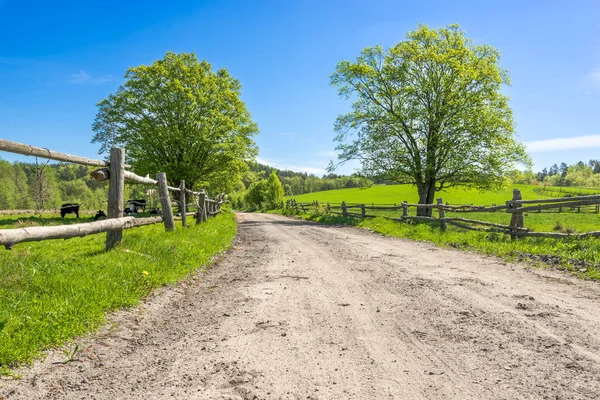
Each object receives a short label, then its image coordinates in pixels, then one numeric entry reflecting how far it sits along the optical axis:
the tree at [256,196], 71.06
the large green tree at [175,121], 24.47
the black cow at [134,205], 22.53
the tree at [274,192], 55.46
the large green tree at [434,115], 20.75
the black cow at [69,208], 19.17
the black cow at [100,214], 17.23
